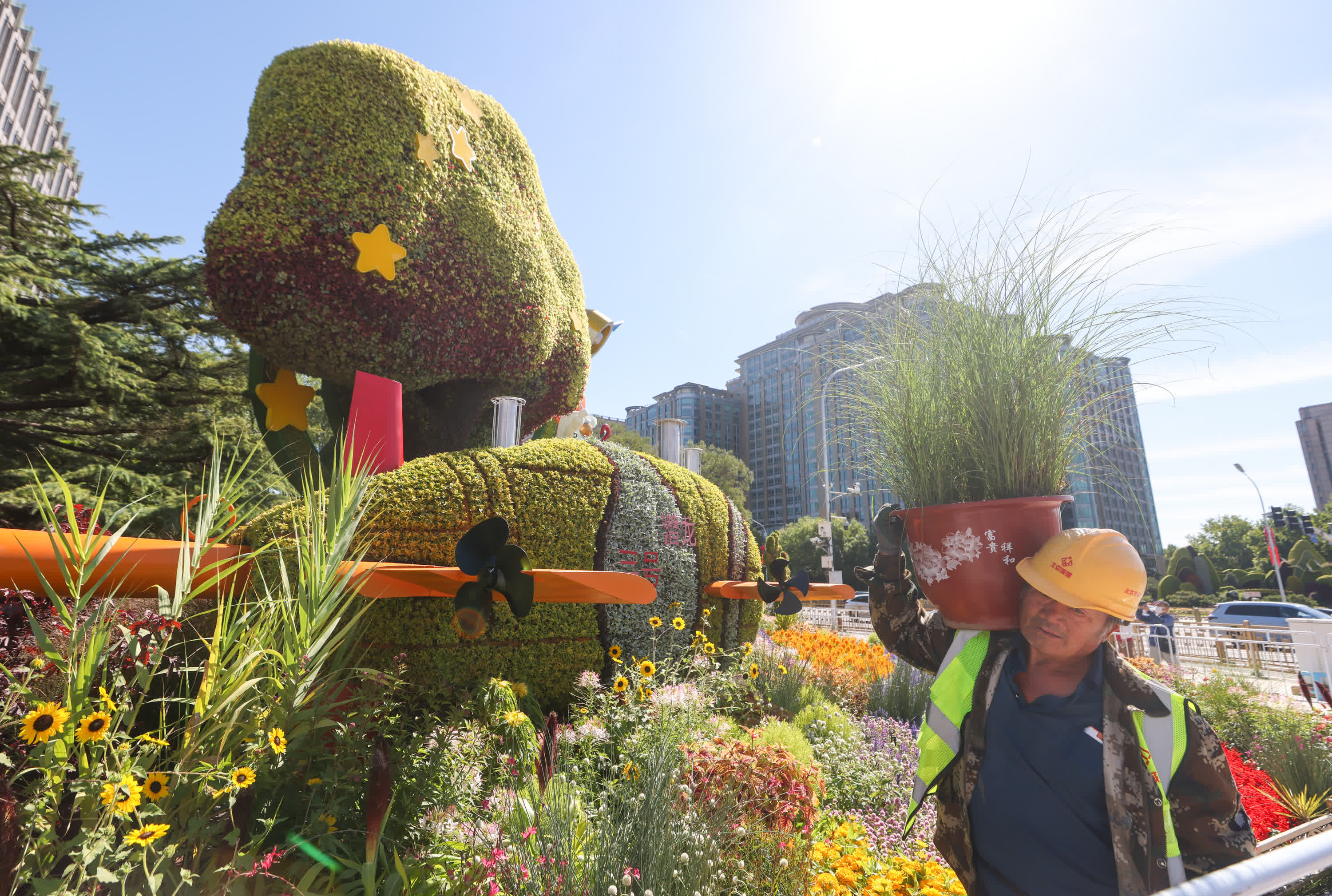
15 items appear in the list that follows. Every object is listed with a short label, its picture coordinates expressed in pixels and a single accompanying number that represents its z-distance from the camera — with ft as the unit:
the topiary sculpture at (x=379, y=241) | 15.47
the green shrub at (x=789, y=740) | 12.61
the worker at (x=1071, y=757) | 5.10
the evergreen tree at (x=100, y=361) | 27.22
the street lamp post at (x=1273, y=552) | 67.31
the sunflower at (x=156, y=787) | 5.63
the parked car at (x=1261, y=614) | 54.34
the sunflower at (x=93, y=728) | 5.11
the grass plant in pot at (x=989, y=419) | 5.92
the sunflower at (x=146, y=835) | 4.72
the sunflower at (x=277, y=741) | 6.21
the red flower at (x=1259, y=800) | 12.16
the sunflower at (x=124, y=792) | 4.90
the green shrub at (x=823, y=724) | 15.53
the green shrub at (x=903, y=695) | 18.99
